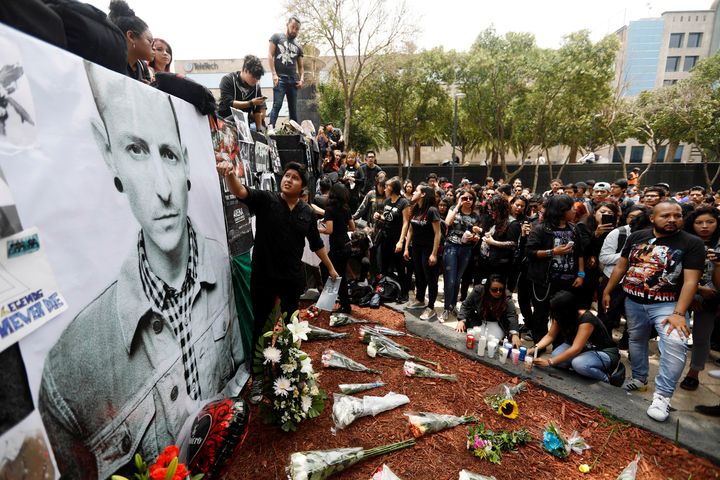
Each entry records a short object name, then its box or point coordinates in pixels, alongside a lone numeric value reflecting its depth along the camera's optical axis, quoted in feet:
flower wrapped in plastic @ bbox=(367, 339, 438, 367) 12.77
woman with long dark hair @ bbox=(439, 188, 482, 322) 17.35
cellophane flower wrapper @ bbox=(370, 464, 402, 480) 7.28
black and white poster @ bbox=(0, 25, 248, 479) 4.59
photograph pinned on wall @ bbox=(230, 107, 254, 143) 12.87
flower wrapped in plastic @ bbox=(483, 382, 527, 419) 10.12
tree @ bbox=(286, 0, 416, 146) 50.88
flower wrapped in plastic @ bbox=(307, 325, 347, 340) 13.91
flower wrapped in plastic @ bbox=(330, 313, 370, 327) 15.20
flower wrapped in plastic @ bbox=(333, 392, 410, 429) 9.31
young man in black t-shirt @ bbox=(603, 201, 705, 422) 10.25
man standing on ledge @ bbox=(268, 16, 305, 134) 23.93
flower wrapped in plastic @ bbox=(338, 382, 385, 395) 10.75
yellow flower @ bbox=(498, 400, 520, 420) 10.09
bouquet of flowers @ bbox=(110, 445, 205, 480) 5.05
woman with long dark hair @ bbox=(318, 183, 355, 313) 16.01
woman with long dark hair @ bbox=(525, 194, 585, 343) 14.03
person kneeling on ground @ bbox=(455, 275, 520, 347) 14.25
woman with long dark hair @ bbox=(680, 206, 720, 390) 12.03
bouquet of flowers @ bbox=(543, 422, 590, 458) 8.89
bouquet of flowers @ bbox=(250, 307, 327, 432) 8.51
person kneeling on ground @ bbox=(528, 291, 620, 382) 11.84
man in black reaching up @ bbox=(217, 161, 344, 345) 10.27
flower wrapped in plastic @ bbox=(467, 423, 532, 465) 8.67
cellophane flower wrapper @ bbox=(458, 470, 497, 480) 7.77
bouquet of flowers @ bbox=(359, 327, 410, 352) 13.48
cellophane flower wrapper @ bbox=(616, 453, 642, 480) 7.92
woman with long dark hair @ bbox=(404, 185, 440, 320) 16.84
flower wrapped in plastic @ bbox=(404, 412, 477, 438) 9.16
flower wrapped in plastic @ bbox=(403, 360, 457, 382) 11.85
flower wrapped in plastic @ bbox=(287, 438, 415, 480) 7.41
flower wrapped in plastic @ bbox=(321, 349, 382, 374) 11.93
